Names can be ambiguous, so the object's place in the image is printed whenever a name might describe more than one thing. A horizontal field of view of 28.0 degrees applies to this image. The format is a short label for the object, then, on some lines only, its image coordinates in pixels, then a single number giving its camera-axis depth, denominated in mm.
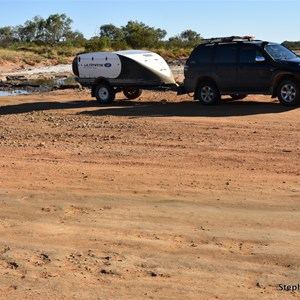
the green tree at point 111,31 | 105281
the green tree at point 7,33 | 102388
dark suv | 16078
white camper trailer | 18859
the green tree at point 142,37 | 79250
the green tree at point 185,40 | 97075
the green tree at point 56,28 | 94375
